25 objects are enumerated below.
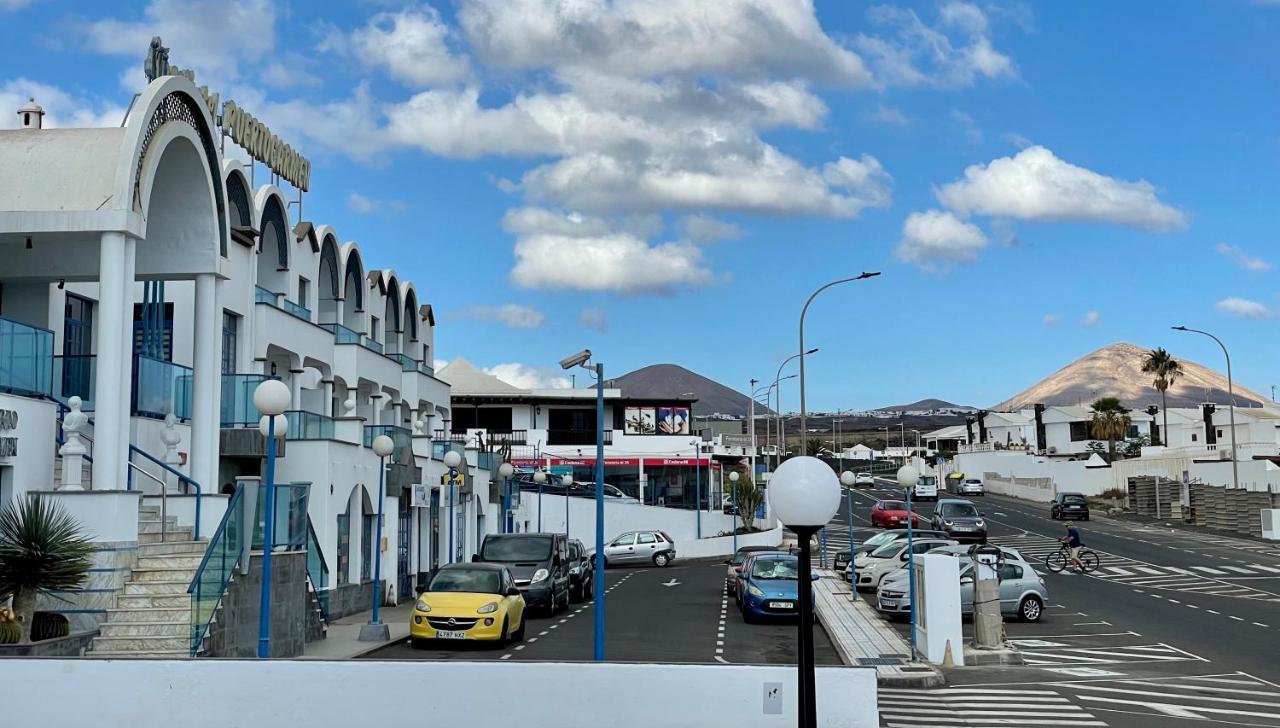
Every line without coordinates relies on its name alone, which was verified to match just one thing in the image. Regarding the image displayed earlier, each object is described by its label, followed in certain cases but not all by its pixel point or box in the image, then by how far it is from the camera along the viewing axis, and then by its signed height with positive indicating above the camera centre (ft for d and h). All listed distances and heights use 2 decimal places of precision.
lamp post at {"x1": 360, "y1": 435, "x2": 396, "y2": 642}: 76.07 -8.44
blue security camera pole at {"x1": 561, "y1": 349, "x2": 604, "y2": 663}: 62.32 +1.71
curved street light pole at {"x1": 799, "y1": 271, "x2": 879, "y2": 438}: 116.47 +16.63
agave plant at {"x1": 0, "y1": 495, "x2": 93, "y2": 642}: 52.54 -3.06
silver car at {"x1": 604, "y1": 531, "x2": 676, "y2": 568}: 171.32 -9.48
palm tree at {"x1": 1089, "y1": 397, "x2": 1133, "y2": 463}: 346.54 +14.58
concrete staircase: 55.93 -5.65
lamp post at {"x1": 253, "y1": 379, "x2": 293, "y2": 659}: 50.29 +0.95
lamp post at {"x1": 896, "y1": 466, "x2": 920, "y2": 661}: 73.91 -0.30
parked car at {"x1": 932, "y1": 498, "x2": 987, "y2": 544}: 165.37 -5.85
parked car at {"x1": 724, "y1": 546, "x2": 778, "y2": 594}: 113.39 -8.28
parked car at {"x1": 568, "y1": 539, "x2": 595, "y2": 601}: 111.96 -8.29
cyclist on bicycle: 133.69 -7.22
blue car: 90.94 -7.91
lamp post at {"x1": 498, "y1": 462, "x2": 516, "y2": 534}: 136.05 -2.78
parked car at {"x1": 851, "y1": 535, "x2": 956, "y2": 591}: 109.40 -7.56
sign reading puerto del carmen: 96.17 +31.44
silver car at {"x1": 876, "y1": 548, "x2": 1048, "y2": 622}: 89.30 -8.18
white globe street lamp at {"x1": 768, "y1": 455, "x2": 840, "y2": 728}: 28.66 -0.44
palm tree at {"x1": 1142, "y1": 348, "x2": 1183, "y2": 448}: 344.69 +29.66
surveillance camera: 63.25 +5.98
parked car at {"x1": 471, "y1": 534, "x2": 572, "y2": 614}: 96.63 -6.42
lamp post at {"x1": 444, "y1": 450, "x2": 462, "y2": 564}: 96.73 +1.64
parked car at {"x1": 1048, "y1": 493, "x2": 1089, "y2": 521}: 226.58 -5.62
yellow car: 71.82 -7.26
